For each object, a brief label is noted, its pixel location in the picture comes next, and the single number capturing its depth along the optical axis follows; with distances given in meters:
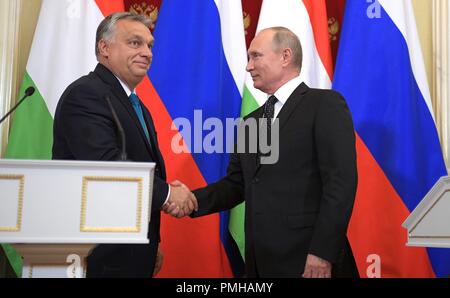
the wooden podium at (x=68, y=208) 2.02
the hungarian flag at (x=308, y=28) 3.80
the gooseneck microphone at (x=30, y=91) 2.46
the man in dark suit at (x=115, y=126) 2.68
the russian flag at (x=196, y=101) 3.60
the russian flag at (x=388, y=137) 3.66
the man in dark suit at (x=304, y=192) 2.72
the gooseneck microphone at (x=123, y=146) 2.26
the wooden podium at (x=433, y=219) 2.51
